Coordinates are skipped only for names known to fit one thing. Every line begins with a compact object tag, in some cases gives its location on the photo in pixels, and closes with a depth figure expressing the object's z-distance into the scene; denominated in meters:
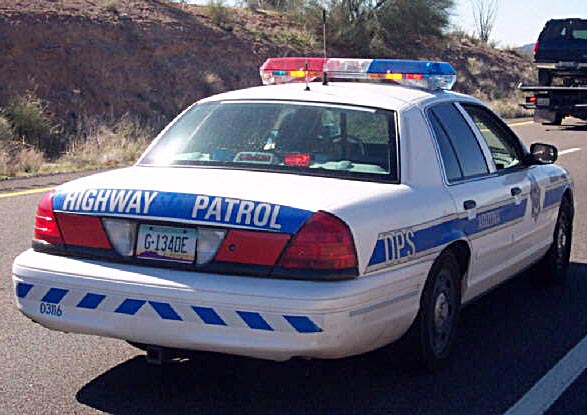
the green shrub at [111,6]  32.03
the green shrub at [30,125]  20.88
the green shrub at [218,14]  36.22
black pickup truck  25.52
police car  4.35
